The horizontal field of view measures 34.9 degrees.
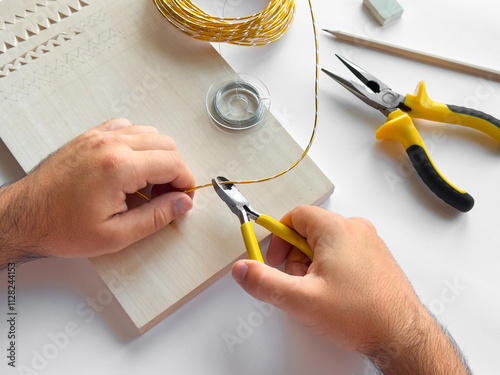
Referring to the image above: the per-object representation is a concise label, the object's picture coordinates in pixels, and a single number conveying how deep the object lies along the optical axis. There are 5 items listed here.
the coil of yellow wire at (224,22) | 0.62
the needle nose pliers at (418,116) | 0.59
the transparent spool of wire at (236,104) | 0.61
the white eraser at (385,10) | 0.65
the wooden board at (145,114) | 0.57
